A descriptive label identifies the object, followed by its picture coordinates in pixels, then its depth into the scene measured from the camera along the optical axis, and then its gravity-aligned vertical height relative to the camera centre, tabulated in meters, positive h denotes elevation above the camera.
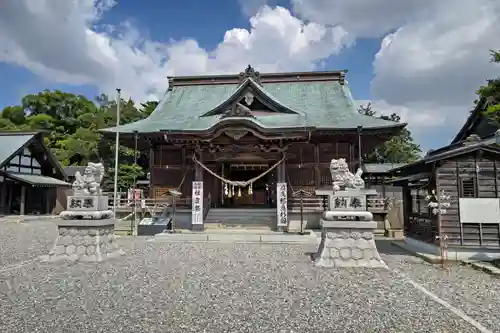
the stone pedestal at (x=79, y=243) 8.78 -1.21
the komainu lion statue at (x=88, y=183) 9.30 +0.32
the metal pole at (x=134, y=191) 15.00 +0.21
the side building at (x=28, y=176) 25.78 +1.57
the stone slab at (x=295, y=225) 15.37 -1.34
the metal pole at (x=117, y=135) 16.24 +2.94
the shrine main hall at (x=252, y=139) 14.89 +2.52
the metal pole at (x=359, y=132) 15.27 +2.74
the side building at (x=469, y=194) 8.80 +0.01
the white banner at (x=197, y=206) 14.84 -0.47
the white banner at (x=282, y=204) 14.48 -0.39
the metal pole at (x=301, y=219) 14.03 -0.97
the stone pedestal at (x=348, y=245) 8.16 -1.19
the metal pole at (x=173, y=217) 14.58 -0.94
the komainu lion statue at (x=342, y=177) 8.69 +0.44
